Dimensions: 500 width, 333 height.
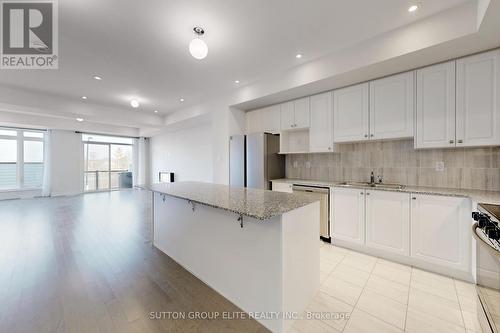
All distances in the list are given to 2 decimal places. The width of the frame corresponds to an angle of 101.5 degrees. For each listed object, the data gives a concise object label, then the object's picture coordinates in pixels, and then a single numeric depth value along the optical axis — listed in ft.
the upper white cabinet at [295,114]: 11.91
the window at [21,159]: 22.20
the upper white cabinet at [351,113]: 9.75
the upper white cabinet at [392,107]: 8.61
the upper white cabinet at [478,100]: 6.95
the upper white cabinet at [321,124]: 10.96
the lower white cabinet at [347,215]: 9.32
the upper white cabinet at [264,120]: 13.32
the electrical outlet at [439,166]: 8.75
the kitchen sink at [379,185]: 9.21
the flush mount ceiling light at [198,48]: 6.88
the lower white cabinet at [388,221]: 8.20
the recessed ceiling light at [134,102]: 15.39
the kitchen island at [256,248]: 4.99
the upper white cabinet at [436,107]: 7.75
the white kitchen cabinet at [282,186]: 11.81
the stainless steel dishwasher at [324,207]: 10.34
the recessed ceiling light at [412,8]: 6.49
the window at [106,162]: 27.48
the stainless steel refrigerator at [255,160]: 12.66
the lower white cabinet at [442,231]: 7.02
